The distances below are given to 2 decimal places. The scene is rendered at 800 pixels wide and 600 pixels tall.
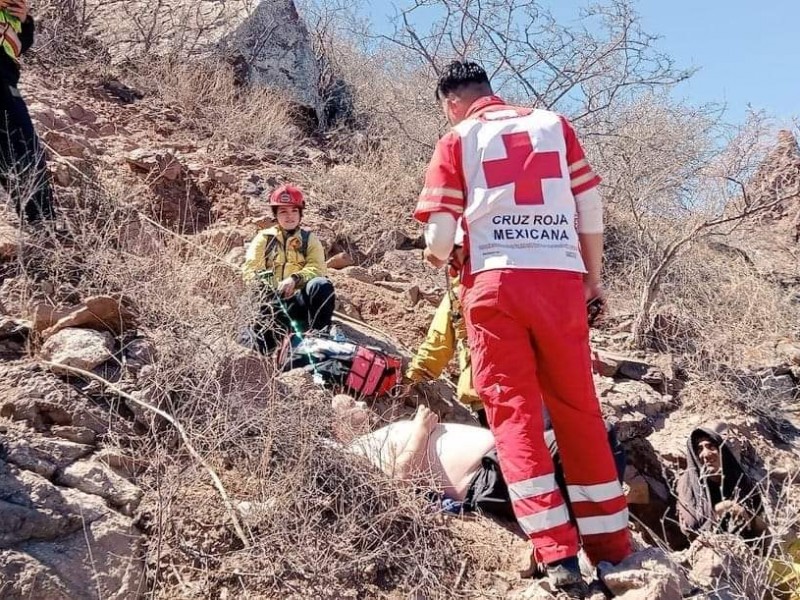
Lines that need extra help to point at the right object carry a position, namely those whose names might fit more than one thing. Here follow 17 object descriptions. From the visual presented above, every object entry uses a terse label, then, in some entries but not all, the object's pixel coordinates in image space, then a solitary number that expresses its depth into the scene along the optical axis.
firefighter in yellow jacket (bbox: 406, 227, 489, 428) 3.81
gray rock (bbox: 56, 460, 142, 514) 2.36
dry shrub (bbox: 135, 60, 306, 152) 7.64
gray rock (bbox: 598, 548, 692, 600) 2.17
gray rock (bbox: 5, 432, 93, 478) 2.35
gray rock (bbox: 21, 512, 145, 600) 2.05
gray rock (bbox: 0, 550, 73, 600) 1.95
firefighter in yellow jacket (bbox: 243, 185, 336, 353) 4.36
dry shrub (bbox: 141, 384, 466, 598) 2.27
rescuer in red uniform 2.38
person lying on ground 2.90
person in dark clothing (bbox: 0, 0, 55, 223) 3.70
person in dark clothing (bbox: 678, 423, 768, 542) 3.35
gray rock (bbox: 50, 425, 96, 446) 2.55
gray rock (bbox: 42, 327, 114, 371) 2.83
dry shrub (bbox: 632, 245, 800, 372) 5.92
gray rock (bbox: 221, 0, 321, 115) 8.70
